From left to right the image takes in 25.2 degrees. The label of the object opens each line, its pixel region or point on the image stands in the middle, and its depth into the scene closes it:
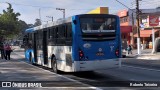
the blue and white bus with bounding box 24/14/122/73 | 15.95
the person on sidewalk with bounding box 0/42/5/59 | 37.38
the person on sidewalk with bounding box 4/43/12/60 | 34.94
